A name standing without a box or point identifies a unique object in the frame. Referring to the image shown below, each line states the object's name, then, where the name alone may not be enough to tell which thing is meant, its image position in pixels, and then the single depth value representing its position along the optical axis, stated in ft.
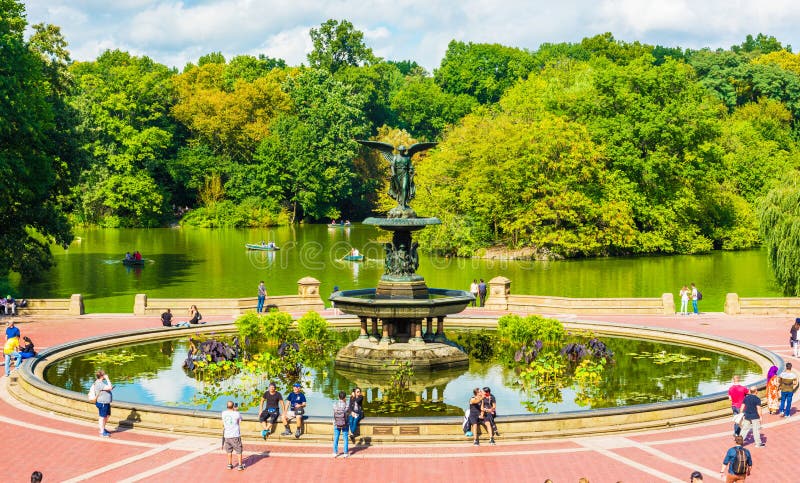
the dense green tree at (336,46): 460.96
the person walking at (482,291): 144.12
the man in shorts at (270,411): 68.18
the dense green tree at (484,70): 459.73
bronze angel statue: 97.25
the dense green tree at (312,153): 371.15
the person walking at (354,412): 67.00
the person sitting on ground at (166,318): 119.24
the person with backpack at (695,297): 132.07
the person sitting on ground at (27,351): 93.40
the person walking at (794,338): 98.48
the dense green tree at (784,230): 152.76
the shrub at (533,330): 100.37
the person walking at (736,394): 71.56
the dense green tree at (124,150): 349.20
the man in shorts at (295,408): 67.82
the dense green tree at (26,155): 152.35
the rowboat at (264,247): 262.88
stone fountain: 92.02
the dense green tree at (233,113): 383.45
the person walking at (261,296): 130.11
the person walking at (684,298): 132.46
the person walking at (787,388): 73.56
